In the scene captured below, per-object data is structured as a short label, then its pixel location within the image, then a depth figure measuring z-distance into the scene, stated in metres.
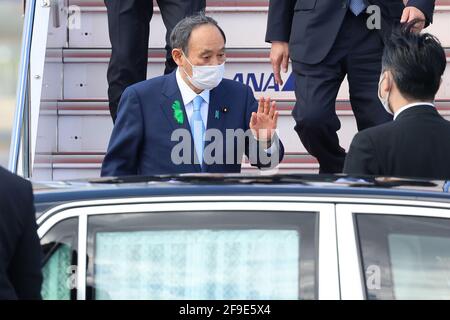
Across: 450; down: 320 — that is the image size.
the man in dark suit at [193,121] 12.25
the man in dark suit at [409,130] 10.09
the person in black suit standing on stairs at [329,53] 13.54
